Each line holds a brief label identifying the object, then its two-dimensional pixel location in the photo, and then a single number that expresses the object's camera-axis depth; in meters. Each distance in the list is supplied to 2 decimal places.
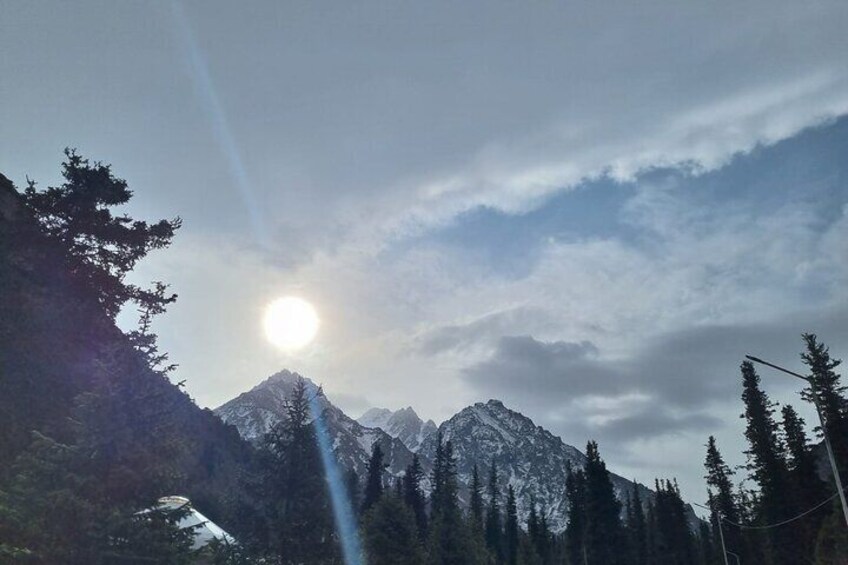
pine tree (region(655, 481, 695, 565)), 80.62
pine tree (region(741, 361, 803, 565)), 51.38
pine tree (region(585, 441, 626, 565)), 73.38
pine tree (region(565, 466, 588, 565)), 85.29
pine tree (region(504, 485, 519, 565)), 102.78
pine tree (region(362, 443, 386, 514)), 78.75
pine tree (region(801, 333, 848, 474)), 41.28
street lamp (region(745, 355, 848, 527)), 18.44
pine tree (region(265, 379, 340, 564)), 22.70
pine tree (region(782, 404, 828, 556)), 48.03
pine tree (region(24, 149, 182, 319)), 27.33
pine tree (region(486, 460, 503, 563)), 103.88
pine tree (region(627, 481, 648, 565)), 81.90
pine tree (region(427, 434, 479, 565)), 43.94
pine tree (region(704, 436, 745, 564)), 74.44
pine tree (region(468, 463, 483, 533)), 95.88
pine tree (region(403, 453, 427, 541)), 85.12
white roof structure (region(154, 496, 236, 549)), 24.89
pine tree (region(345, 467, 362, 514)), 80.01
